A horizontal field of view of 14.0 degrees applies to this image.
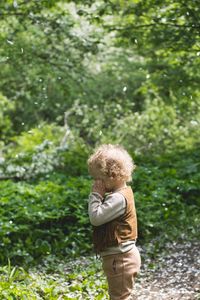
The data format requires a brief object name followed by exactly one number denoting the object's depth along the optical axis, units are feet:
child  16.22
